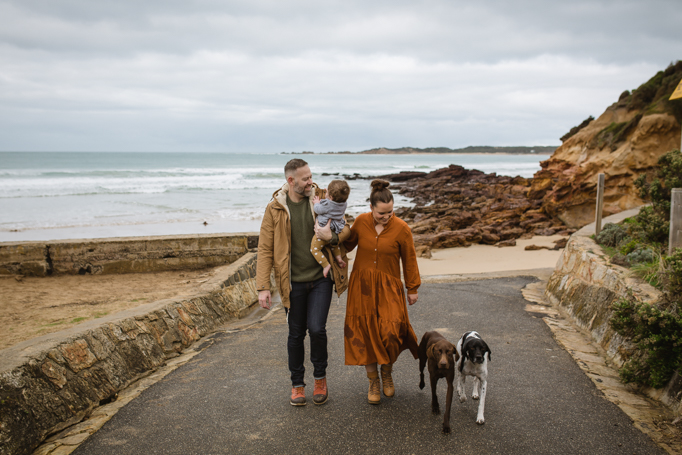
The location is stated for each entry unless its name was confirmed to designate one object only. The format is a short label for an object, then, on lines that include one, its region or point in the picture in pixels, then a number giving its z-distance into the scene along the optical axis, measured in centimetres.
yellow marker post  670
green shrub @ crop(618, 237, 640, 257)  595
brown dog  323
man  360
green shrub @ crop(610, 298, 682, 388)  353
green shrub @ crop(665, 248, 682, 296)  366
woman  364
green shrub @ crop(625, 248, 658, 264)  537
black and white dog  338
